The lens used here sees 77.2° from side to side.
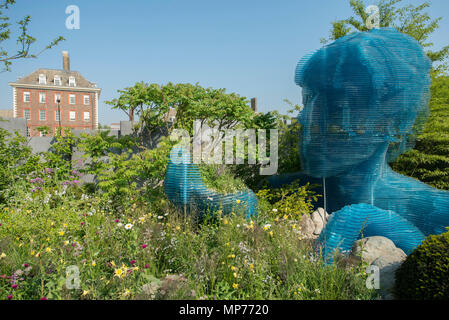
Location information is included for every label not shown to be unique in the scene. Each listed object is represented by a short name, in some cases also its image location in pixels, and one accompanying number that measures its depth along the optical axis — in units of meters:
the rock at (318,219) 4.79
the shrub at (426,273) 2.12
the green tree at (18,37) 5.68
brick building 31.66
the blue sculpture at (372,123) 3.88
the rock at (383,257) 2.67
